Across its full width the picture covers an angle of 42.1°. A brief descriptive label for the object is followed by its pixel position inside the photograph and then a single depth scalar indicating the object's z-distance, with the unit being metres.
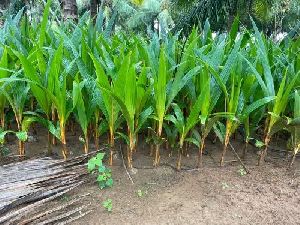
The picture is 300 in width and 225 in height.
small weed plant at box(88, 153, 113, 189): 1.80
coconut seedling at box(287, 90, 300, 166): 1.85
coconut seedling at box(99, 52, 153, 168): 1.71
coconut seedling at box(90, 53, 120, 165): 1.74
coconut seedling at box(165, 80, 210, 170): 1.82
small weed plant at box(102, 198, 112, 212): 1.73
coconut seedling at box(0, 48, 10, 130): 1.91
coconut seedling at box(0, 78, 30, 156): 1.92
